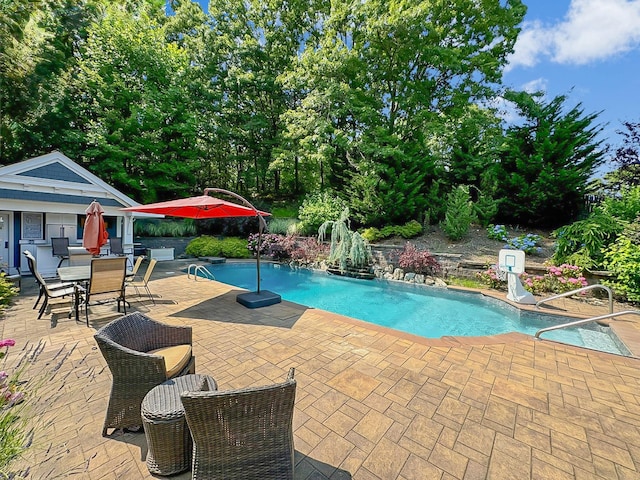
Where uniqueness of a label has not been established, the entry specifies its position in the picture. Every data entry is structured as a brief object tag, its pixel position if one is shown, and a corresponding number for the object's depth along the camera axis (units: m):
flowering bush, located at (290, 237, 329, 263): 12.92
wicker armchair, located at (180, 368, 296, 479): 1.39
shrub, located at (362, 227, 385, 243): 12.41
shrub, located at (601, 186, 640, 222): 6.90
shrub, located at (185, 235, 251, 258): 14.27
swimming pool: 5.59
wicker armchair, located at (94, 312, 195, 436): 1.98
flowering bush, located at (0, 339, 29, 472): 1.28
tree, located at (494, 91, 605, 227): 10.20
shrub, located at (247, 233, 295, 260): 13.59
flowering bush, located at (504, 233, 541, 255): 9.19
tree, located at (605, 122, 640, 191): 8.62
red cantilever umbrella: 4.94
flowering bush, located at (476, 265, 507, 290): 7.89
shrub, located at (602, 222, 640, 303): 5.82
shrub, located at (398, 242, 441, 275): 9.76
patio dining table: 4.53
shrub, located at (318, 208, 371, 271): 11.07
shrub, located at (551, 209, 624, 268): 7.03
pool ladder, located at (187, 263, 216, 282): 10.45
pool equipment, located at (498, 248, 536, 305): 6.20
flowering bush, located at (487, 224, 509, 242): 10.69
